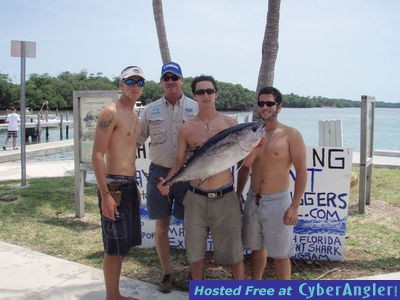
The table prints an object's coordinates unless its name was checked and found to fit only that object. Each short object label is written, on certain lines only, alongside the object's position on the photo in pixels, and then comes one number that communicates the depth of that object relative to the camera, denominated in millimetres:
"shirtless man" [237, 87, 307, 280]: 3287
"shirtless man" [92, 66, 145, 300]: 3287
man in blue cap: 3895
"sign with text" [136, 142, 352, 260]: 4734
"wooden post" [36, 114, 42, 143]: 27617
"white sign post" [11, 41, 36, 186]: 8508
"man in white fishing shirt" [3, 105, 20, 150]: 16997
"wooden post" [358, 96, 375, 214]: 6523
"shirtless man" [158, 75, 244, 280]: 3385
